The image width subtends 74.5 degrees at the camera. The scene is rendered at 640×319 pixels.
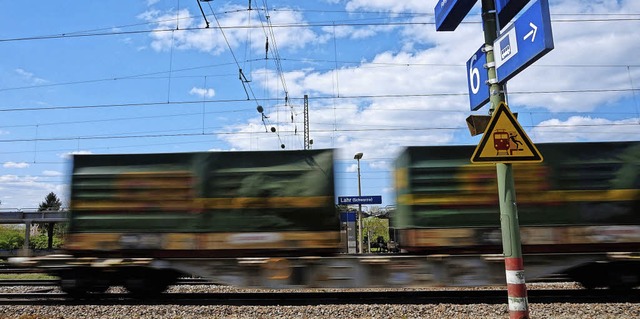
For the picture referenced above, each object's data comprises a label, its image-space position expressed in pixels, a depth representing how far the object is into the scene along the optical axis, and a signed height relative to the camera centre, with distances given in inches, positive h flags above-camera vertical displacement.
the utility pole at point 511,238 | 159.6 -11.2
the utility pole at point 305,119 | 902.6 +205.9
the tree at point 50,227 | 1210.6 -8.0
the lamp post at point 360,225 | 574.4 -17.1
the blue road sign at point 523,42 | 139.8 +58.9
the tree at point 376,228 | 1188.2 -43.3
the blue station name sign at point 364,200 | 569.5 +17.8
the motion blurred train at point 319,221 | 315.9 -5.9
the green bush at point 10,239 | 1441.2 -53.7
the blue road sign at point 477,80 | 183.5 +58.6
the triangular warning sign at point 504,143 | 157.3 +24.6
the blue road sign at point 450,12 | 200.4 +97.5
